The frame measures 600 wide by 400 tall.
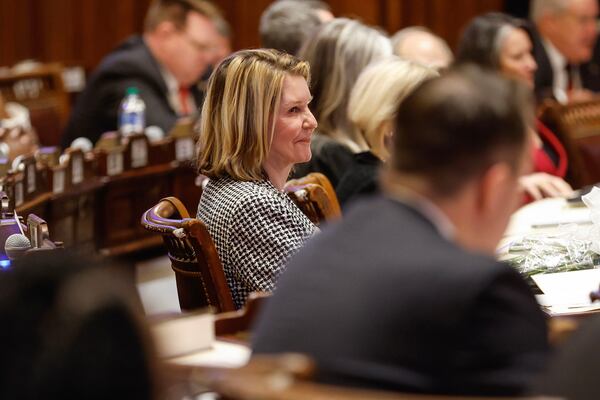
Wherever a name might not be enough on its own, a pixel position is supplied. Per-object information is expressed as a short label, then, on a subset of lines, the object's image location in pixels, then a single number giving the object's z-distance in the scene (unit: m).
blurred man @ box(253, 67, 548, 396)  3.07
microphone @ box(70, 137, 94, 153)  9.39
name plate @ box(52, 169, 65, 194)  8.52
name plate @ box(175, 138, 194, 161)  11.08
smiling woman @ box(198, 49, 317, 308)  5.39
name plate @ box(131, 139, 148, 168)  10.35
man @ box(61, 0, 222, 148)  12.86
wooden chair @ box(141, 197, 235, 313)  5.14
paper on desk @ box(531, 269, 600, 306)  4.99
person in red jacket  11.45
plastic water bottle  12.23
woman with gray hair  7.93
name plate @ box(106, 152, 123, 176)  9.92
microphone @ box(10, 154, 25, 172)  7.45
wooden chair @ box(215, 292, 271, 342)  4.05
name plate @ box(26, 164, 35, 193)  7.62
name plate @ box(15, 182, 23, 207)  7.14
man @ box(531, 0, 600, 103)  14.87
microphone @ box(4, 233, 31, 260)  5.04
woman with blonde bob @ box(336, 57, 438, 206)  7.39
